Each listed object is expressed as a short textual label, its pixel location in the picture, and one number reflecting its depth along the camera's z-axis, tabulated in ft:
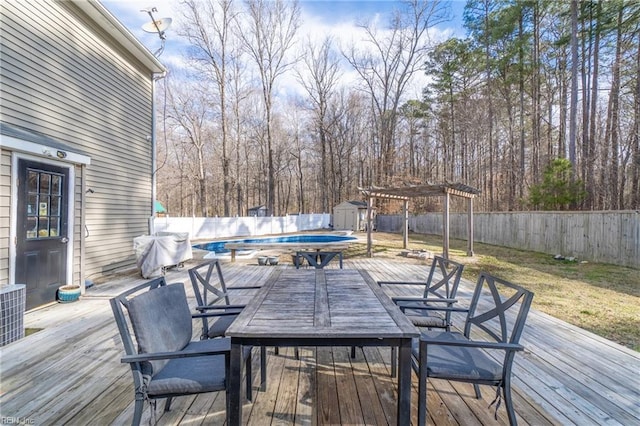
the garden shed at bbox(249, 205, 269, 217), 76.29
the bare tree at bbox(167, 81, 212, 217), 57.47
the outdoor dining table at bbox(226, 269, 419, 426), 4.75
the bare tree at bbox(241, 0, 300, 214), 51.29
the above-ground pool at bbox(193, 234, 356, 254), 38.47
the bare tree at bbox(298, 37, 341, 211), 64.34
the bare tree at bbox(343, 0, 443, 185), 53.42
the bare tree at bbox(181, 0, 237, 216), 47.42
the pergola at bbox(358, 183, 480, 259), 26.75
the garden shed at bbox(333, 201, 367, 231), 65.61
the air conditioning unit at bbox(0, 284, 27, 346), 9.29
